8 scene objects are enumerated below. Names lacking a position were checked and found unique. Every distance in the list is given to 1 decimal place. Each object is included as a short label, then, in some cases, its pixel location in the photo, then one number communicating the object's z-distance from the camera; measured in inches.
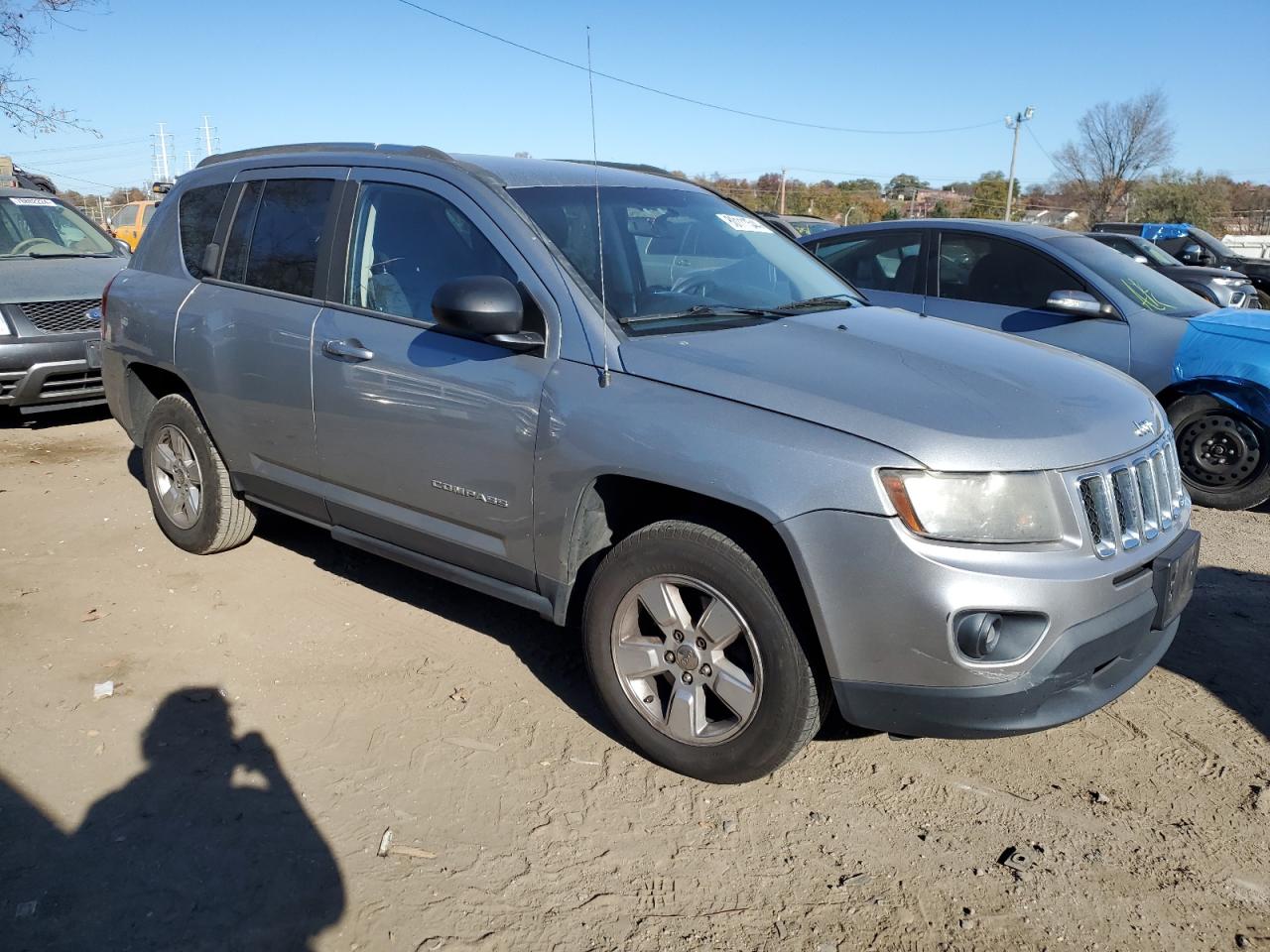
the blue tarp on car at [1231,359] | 230.7
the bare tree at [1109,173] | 1991.9
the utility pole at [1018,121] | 1755.7
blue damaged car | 234.4
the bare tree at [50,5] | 491.8
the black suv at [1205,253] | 611.2
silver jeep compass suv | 103.8
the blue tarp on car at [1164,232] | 706.2
